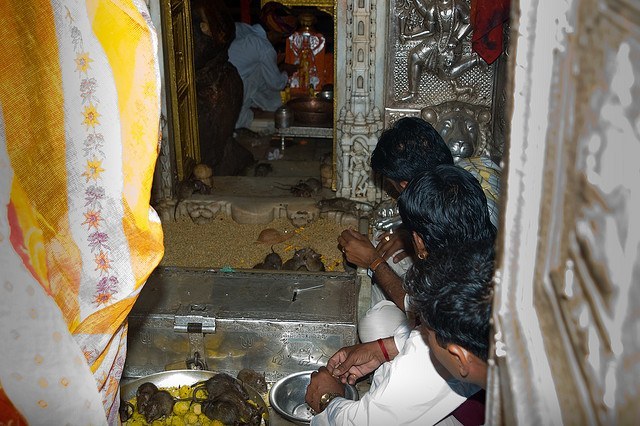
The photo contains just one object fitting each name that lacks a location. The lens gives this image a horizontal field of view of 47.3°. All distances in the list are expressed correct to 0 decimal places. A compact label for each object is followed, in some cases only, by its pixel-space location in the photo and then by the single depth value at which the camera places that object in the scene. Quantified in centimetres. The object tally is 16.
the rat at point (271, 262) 507
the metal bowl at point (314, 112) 846
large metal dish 347
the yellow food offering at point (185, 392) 345
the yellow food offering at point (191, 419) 331
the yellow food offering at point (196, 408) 335
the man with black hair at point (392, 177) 379
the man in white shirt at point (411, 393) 254
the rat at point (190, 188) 635
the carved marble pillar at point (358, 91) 571
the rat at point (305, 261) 497
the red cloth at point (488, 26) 544
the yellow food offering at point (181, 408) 336
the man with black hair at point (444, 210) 309
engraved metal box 369
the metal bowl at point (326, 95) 895
